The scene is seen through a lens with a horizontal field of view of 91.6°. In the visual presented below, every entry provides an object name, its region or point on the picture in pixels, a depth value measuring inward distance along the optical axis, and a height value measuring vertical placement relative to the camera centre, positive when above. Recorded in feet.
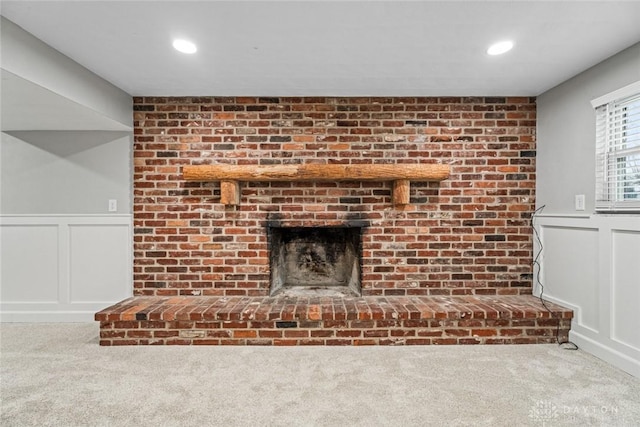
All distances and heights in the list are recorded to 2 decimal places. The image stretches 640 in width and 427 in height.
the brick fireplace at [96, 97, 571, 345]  8.73 +0.50
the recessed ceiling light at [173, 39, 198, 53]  5.92 +3.26
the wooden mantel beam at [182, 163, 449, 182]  8.18 +1.08
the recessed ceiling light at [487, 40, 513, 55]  5.98 +3.25
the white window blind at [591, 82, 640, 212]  6.34 +1.34
